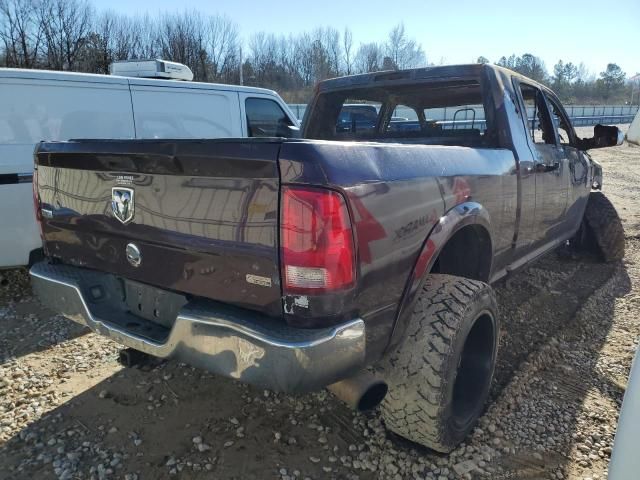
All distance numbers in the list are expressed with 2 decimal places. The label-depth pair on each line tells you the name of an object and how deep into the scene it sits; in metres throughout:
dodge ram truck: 1.72
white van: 4.33
